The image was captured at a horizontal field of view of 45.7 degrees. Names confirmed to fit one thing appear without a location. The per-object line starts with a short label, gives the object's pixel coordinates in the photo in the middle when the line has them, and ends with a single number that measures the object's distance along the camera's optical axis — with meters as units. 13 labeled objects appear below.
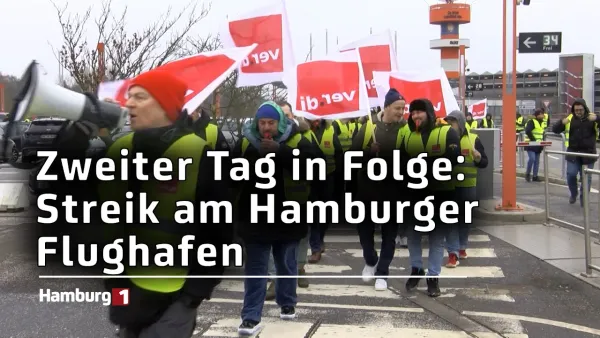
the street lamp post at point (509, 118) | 10.73
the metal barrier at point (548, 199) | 9.55
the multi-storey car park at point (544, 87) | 25.95
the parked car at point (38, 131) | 17.02
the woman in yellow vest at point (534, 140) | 15.74
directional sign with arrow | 10.75
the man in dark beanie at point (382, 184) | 6.43
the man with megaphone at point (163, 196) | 3.03
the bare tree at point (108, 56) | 12.41
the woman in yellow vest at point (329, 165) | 7.76
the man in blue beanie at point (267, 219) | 5.22
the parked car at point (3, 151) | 3.11
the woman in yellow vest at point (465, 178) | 7.48
